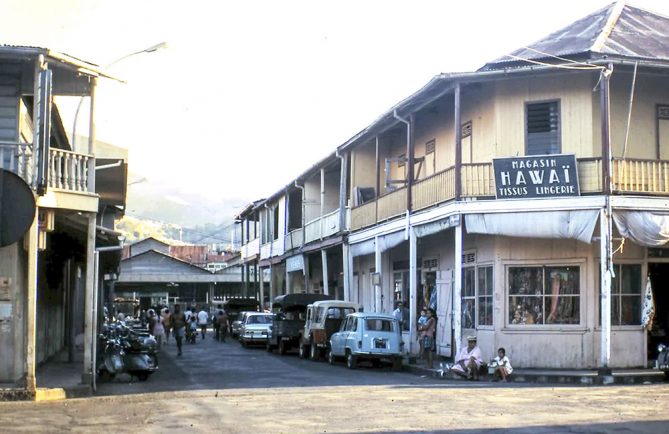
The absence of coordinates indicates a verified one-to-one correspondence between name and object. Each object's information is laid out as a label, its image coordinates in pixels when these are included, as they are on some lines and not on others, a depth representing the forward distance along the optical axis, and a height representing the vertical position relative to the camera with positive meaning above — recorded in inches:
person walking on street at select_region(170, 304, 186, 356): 1323.8 -62.3
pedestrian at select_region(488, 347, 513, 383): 864.3 -78.6
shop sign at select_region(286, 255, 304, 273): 1742.1 +32.7
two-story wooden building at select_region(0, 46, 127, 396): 683.4 +75.2
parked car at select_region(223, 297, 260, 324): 2044.8 -55.0
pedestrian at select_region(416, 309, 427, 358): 1009.5 -47.0
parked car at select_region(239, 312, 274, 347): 1592.0 -80.0
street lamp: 751.7 +155.9
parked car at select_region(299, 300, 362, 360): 1194.6 -53.3
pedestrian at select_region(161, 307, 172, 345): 1694.1 -74.7
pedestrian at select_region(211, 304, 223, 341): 1892.2 -95.3
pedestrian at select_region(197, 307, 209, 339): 1930.6 -80.6
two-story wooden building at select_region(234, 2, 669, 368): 901.2 +84.3
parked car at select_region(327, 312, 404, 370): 1024.9 -64.1
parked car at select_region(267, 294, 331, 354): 1358.3 -55.5
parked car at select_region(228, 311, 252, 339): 1803.6 -91.8
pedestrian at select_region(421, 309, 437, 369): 991.6 -59.3
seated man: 879.7 -75.5
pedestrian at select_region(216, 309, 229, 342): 1866.4 -85.5
